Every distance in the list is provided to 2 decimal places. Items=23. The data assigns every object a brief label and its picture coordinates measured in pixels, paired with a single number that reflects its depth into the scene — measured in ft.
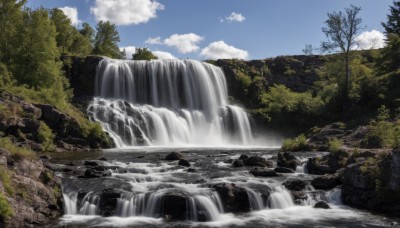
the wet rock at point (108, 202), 58.70
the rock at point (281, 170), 82.79
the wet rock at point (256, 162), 88.99
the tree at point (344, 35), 169.68
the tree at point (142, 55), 271.08
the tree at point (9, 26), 150.20
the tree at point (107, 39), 289.82
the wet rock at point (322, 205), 64.68
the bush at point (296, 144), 118.11
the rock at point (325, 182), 72.43
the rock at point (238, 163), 88.71
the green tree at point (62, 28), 231.91
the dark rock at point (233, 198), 61.82
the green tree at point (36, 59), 148.05
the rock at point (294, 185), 70.40
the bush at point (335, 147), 86.79
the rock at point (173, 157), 96.95
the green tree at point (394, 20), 197.67
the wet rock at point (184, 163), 87.86
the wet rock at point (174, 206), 57.88
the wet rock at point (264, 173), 78.18
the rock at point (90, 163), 84.61
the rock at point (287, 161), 87.35
